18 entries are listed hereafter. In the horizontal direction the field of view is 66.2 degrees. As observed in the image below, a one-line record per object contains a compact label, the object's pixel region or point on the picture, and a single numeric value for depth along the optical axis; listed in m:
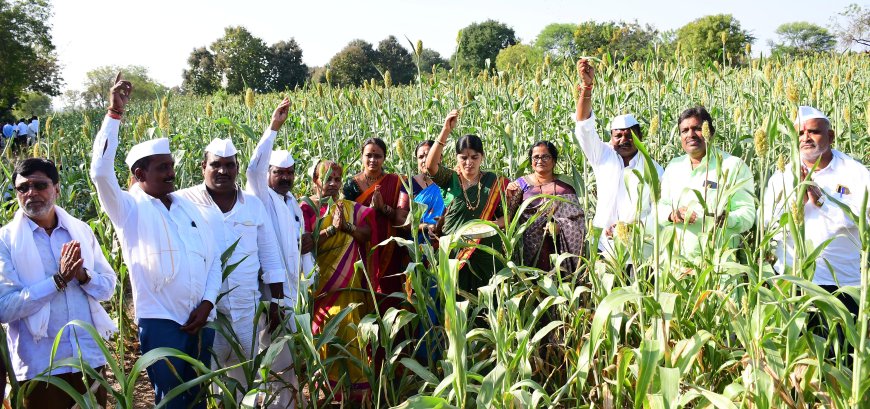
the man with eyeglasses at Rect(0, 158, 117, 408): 2.21
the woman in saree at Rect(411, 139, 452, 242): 3.29
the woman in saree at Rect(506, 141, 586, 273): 3.22
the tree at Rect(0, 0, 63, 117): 23.44
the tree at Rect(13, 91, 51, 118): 56.16
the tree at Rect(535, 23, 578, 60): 63.56
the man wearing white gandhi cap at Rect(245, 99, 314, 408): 2.82
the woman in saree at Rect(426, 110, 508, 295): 3.20
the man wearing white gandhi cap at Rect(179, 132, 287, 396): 2.65
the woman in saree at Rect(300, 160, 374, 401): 3.06
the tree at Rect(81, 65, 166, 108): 62.31
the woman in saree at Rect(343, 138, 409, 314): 3.30
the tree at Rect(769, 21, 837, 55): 47.52
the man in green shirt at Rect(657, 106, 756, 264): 2.58
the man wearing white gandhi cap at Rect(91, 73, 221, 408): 2.29
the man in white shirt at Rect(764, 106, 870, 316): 2.43
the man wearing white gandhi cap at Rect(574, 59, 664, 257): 2.85
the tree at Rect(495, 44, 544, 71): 30.31
